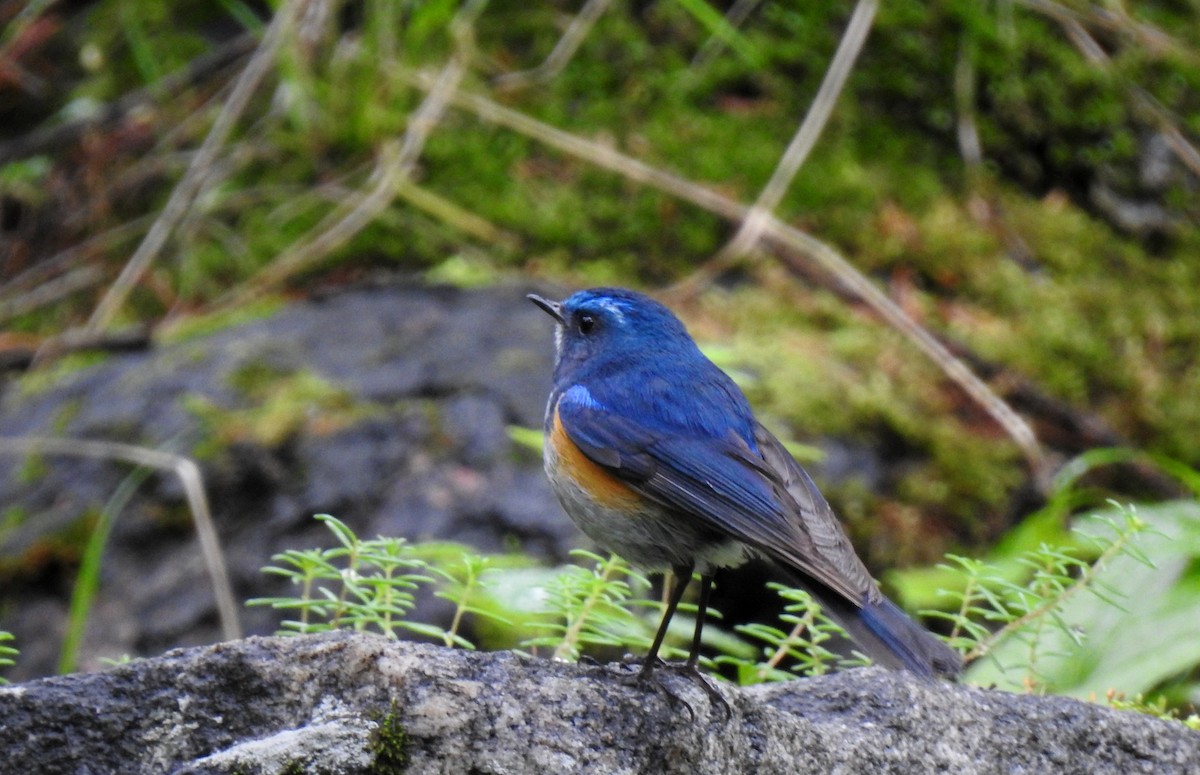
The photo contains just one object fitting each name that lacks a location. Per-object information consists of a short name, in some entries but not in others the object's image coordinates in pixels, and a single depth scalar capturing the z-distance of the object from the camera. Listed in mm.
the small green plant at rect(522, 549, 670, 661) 5387
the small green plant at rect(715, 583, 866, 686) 5738
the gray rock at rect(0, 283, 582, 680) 8812
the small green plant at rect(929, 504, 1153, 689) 5437
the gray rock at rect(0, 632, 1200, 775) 4102
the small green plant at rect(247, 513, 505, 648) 5020
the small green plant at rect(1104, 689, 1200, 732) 5613
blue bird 5379
